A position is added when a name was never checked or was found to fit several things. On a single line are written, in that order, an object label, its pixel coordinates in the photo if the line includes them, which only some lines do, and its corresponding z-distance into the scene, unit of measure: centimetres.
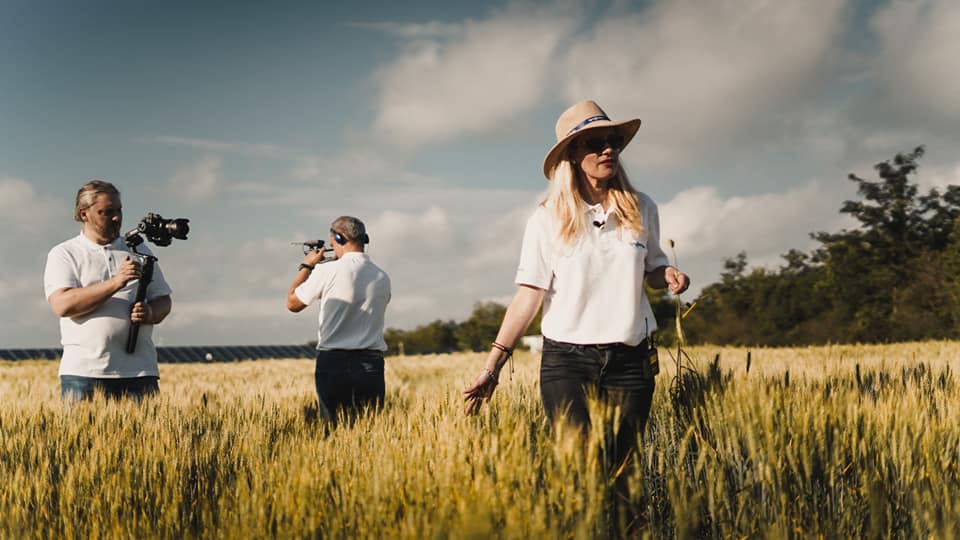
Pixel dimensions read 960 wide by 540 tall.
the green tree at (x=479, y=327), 7962
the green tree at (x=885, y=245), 4834
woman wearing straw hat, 309
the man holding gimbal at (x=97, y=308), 469
